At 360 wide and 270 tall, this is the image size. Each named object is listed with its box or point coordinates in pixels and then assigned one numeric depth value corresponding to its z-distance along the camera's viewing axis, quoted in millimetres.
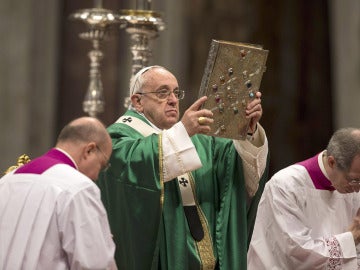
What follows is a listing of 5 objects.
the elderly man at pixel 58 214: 11344
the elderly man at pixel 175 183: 13516
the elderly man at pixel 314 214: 13633
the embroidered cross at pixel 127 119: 14499
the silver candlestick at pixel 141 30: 16375
